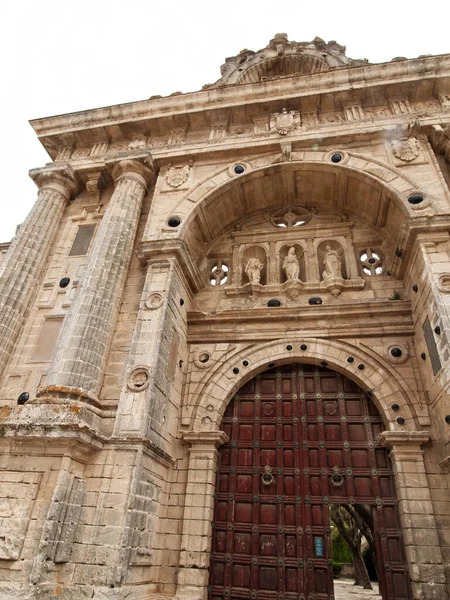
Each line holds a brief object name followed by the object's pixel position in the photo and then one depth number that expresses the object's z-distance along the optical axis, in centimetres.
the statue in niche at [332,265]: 911
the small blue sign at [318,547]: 688
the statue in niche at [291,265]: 930
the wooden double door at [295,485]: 677
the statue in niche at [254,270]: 949
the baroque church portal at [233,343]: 608
